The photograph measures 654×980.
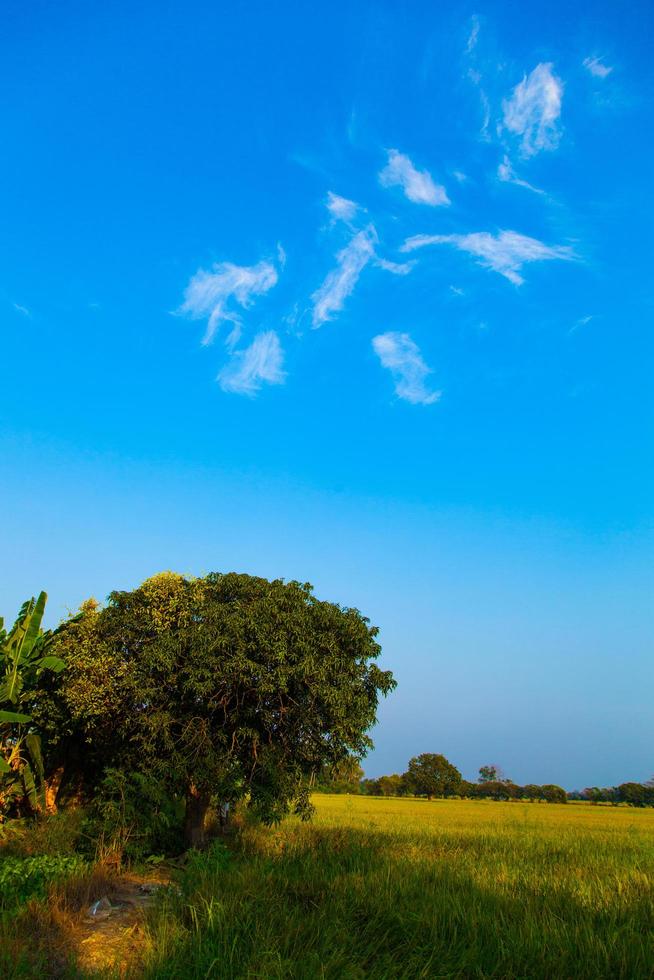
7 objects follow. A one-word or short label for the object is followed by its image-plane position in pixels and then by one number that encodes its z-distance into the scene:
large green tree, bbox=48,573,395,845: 13.46
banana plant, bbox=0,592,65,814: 14.40
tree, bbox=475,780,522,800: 76.81
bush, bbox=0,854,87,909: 8.64
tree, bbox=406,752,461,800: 76.06
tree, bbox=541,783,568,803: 71.44
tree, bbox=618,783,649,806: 71.06
